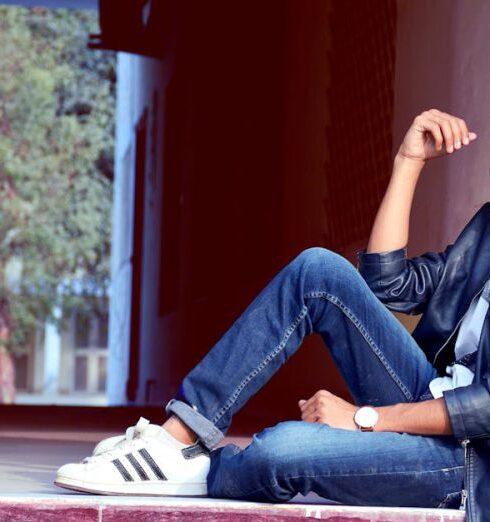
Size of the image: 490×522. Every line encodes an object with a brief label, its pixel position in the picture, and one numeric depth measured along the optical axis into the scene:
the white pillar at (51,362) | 39.69
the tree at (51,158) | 24.28
